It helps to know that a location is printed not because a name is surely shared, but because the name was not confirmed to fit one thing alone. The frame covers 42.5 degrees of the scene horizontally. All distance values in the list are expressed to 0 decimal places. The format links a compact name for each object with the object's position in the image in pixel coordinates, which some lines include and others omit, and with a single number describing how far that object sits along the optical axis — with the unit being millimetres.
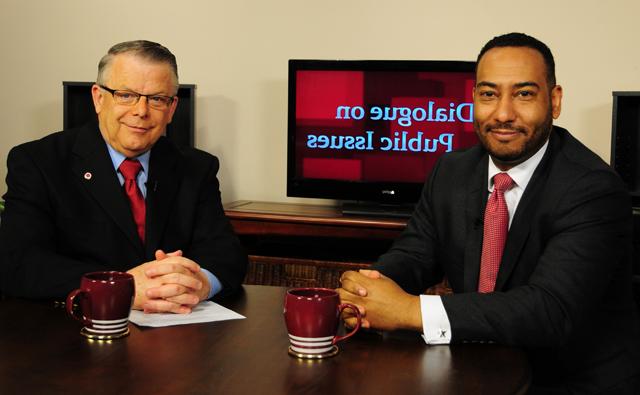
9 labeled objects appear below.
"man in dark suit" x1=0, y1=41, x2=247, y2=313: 2039
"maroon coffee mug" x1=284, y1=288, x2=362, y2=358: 1411
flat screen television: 3660
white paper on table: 1639
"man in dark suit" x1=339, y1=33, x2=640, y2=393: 1637
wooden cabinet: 3559
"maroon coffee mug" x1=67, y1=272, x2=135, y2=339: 1499
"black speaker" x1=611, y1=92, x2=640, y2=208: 3451
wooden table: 1254
